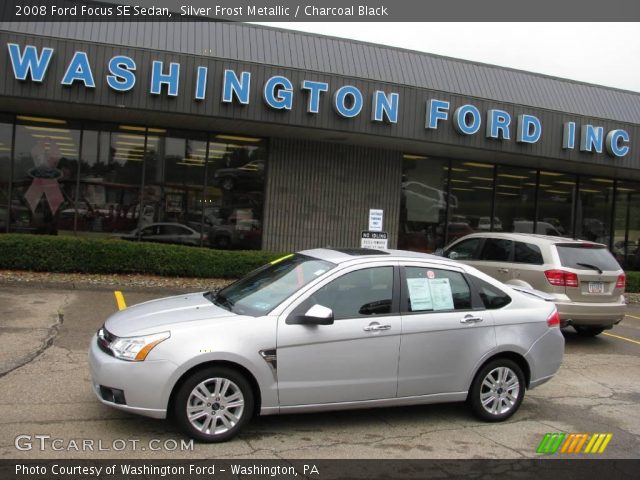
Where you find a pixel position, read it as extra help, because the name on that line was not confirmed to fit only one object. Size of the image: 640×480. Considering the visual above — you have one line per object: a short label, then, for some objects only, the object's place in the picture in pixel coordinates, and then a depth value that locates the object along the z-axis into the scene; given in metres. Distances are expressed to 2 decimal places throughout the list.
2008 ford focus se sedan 4.48
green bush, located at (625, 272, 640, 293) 16.17
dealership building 12.31
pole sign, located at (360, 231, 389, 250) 11.06
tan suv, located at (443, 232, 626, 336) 8.80
